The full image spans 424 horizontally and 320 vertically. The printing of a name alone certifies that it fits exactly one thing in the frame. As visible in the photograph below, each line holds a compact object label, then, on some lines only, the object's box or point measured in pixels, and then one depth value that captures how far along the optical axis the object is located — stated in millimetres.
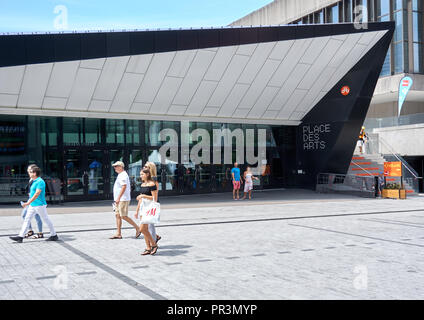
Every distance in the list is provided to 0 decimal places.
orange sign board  24748
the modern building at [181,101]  19016
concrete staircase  25969
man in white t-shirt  10594
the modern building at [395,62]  30078
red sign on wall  24234
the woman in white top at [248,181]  23041
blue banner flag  31531
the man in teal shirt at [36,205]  10445
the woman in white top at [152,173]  9250
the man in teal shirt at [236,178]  22953
